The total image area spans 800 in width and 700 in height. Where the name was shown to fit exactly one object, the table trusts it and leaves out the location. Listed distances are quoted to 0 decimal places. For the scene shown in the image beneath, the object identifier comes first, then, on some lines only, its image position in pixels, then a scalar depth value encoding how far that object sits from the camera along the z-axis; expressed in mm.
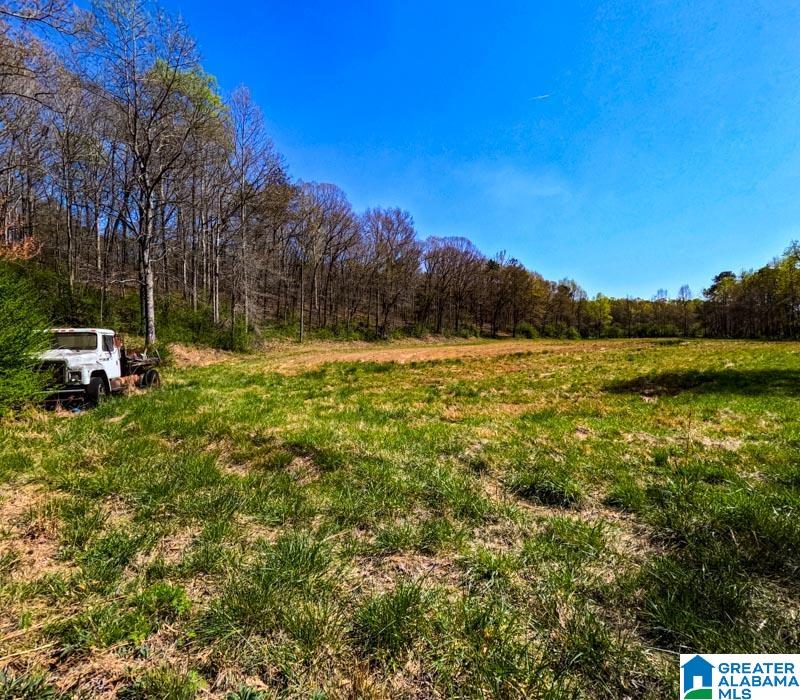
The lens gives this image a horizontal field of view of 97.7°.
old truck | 7875
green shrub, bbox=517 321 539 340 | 76438
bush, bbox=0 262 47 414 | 6215
